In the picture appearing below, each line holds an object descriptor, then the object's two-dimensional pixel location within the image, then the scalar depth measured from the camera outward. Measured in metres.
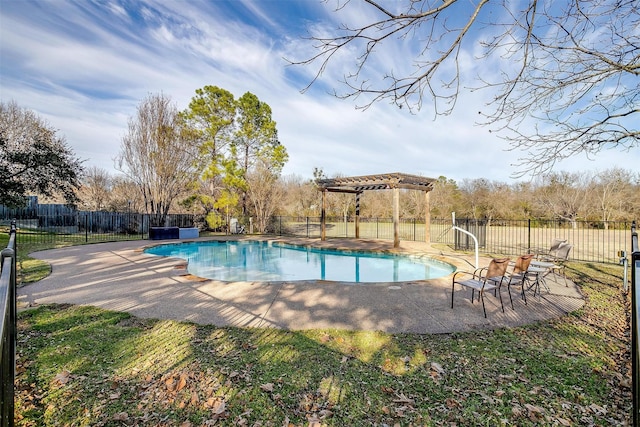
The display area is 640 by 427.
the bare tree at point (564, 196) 20.60
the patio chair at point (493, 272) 4.58
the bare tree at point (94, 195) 22.58
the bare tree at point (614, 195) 19.23
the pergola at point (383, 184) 12.09
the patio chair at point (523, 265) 4.92
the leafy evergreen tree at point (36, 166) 11.53
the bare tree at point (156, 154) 16.81
